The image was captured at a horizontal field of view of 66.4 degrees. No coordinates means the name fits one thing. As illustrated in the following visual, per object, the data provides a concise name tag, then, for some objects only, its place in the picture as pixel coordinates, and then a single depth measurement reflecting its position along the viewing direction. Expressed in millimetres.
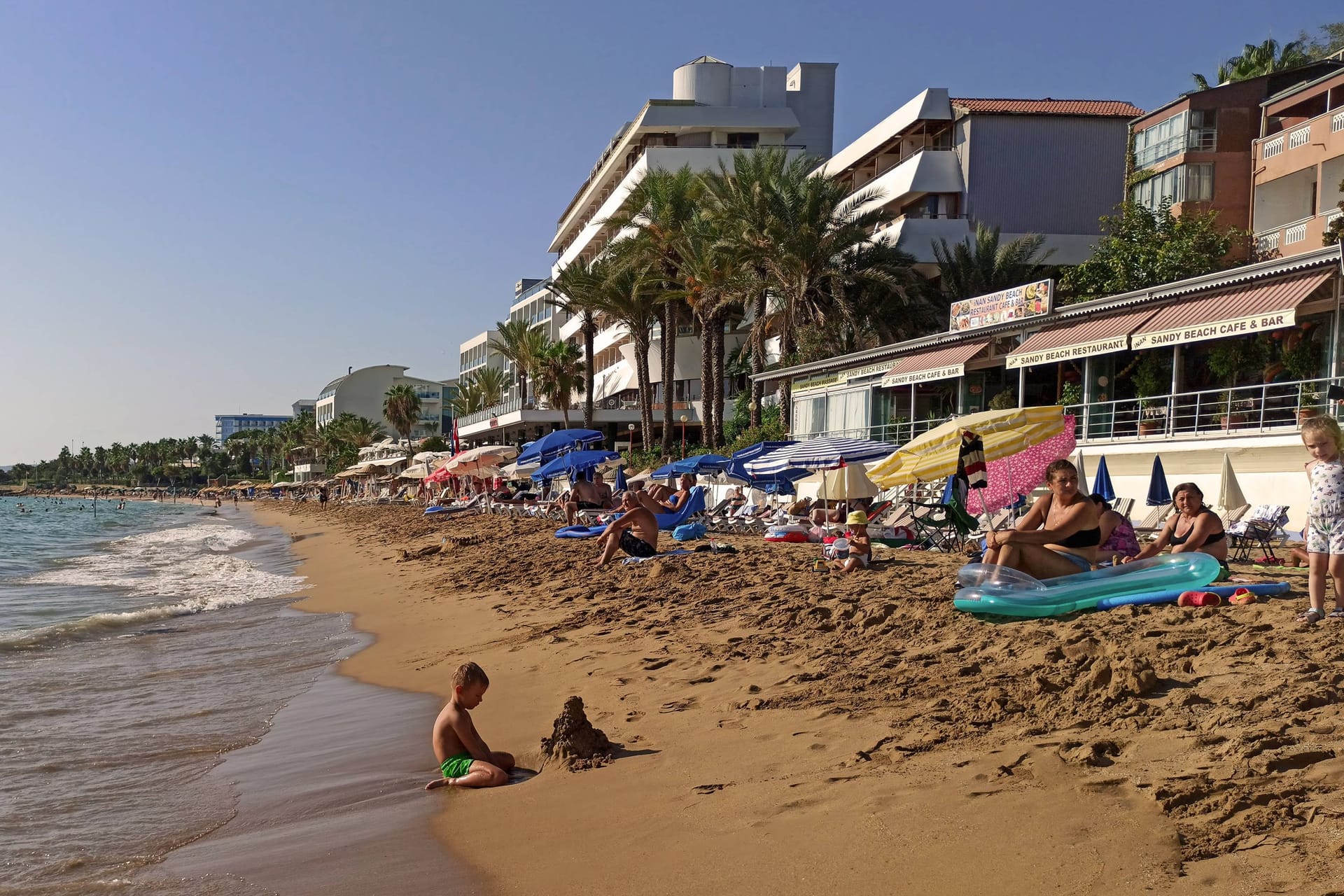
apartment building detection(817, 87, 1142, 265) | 38656
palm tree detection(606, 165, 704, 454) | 36906
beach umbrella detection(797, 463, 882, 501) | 15227
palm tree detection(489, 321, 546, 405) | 56438
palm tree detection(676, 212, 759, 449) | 33312
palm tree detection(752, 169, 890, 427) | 31016
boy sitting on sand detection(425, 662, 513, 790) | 5266
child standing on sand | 5824
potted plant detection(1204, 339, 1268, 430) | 19375
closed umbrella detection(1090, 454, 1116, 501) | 14852
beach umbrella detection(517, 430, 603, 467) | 27703
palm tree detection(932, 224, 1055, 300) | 34500
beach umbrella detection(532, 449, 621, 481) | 25641
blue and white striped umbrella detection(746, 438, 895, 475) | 17625
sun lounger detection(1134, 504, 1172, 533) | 14469
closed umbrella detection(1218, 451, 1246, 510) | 14547
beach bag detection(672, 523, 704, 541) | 15633
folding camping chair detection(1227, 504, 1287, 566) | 11391
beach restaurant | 16609
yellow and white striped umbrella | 10453
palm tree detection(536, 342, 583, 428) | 52469
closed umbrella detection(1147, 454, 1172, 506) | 14438
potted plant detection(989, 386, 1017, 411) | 24234
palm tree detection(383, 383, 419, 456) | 84688
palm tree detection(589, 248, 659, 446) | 38250
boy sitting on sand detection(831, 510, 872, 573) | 10672
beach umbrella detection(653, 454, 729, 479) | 24219
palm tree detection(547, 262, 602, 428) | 40669
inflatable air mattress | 6773
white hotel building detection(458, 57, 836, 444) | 52094
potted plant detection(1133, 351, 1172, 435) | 20812
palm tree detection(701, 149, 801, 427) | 31422
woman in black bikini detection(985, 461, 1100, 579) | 7332
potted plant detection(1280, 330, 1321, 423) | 18219
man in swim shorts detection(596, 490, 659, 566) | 13594
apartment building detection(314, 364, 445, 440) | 113812
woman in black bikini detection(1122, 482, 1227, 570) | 8188
